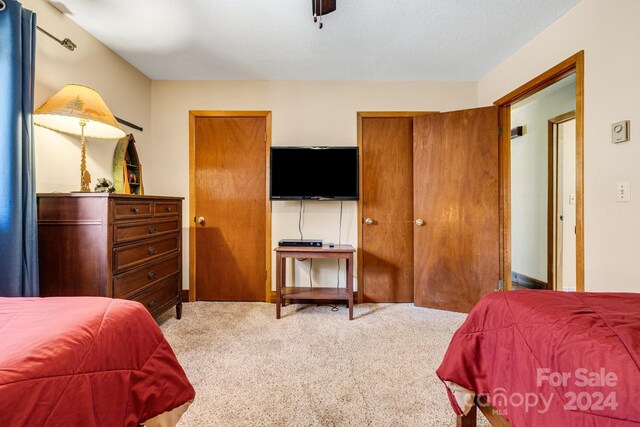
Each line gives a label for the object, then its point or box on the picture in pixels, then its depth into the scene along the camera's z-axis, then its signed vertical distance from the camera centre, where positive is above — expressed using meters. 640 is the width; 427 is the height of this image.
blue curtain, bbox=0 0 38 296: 1.50 +0.29
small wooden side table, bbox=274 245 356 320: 2.60 -0.42
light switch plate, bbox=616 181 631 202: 1.62 +0.11
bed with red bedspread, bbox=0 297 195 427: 0.57 -0.37
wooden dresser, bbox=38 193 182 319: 1.71 -0.18
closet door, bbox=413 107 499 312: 2.73 +0.04
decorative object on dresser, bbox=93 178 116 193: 1.99 +0.19
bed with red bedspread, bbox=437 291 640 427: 0.61 -0.39
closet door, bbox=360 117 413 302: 3.06 +0.04
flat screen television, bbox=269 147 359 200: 2.85 +0.39
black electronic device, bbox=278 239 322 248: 2.77 -0.30
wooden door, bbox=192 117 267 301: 3.07 +0.06
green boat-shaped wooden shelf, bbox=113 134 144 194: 2.54 +0.42
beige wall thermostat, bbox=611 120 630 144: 1.61 +0.46
